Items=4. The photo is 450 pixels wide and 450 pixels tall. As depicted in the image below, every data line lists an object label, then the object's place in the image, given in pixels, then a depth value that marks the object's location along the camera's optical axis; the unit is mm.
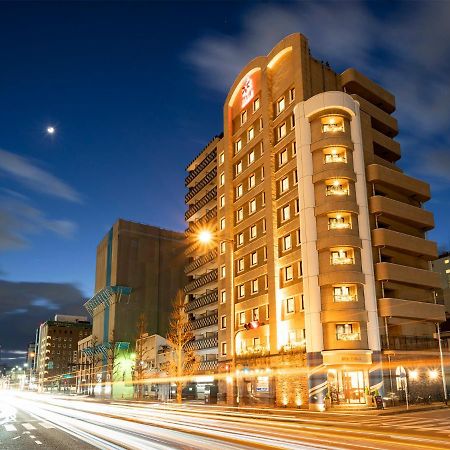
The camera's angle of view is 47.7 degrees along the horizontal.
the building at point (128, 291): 106312
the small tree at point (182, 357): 58388
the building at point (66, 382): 167875
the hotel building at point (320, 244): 45906
